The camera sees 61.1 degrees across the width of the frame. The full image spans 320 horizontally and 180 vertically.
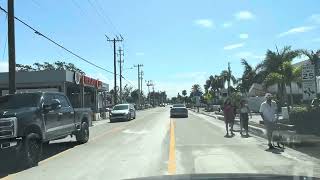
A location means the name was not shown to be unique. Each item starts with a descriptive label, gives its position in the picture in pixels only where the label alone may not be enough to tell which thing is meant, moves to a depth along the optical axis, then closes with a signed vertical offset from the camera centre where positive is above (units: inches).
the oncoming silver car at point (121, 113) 902.4 -45.4
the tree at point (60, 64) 2266.1 +306.0
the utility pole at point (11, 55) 482.8 +83.0
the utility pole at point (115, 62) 1467.5 +205.6
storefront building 1055.2 +80.1
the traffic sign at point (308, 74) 414.1 +33.2
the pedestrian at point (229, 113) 492.0 -28.9
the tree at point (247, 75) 1355.7 +113.2
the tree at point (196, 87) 3476.3 +142.3
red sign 1173.1 +87.0
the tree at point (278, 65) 745.0 +90.9
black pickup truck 277.4 -24.3
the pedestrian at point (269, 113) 347.3 -21.6
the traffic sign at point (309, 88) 415.8 +11.5
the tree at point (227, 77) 1791.4 +147.7
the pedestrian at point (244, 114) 471.1 -30.0
